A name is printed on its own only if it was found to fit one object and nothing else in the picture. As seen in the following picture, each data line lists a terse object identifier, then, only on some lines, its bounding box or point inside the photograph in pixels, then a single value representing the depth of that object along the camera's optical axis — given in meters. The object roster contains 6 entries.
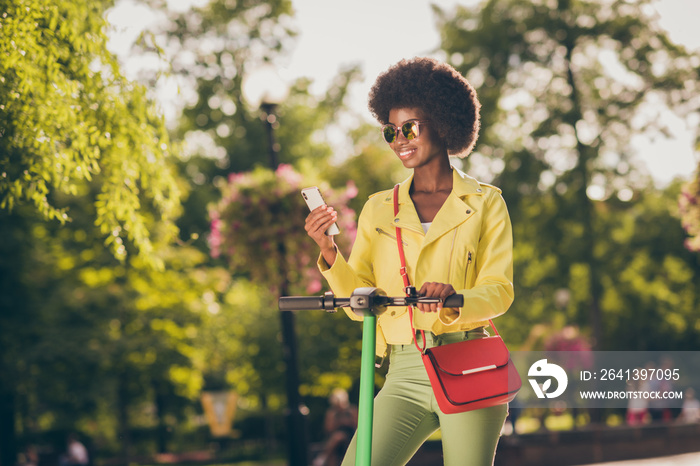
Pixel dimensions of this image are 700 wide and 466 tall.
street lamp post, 10.31
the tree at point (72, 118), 5.21
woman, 2.80
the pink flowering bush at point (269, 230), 10.73
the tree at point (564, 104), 22.38
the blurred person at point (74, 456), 18.47
